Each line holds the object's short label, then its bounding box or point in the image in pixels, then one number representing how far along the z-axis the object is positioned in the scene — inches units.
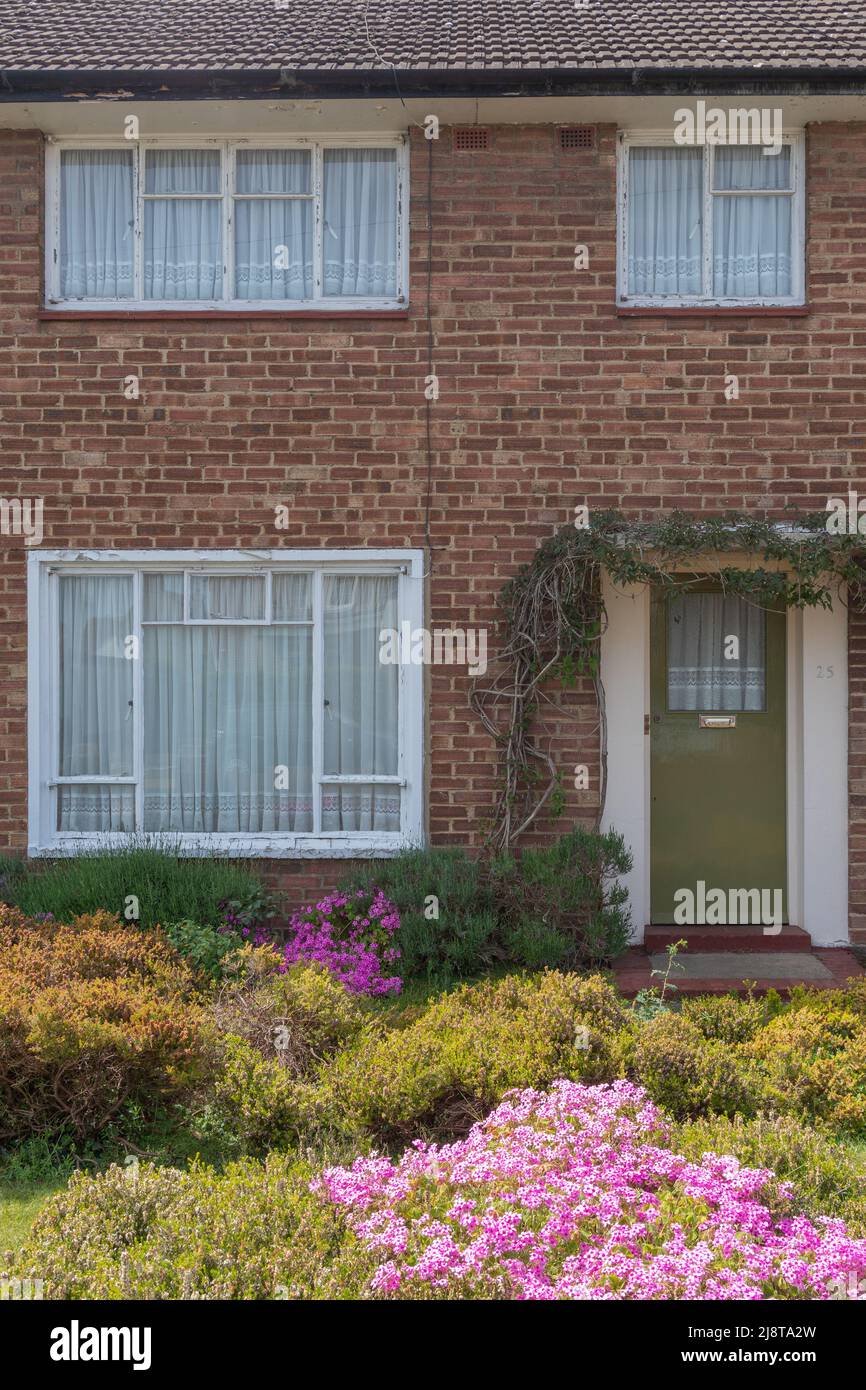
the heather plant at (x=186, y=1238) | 124.9
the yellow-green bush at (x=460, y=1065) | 178.9
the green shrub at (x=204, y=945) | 266.1
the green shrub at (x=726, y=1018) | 218.5
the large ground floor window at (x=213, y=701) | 313.3
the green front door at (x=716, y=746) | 318.3
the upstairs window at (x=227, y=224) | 313.3
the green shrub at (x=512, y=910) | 280.4
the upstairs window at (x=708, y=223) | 310.2
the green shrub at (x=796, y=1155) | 148.3
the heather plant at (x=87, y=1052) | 186.1
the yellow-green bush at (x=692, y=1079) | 182.2
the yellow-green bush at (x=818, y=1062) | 189.9
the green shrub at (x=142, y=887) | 286.4
